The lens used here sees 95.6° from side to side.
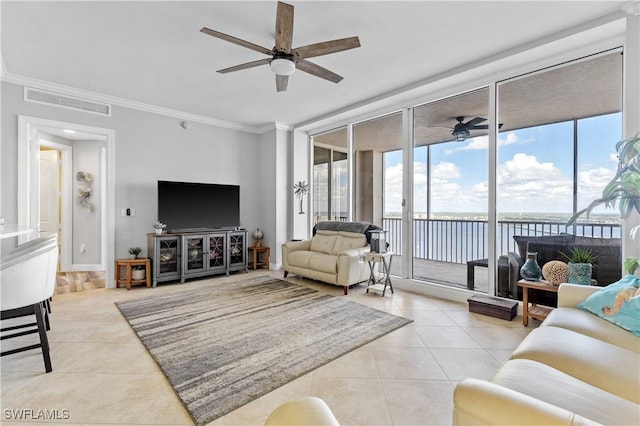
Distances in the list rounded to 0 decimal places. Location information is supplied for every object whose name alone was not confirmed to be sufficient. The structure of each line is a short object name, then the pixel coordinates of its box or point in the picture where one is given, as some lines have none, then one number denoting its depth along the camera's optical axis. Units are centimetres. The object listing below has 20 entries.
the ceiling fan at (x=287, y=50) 213
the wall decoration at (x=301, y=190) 571
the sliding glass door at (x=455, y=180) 367
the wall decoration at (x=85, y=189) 553
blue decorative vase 284
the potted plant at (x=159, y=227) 442
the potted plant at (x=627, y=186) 195
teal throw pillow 162
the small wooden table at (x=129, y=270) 418
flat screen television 455
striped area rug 189
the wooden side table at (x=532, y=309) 272
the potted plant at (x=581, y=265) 255
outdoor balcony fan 361
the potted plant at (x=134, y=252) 441
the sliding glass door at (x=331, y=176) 536
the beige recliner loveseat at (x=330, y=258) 396
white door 542
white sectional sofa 84
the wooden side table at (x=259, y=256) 556
